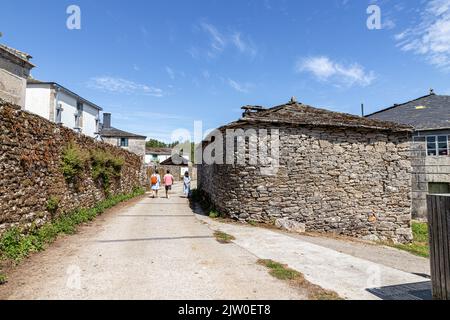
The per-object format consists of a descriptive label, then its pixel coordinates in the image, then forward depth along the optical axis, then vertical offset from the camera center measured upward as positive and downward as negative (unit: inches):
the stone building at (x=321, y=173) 387.2 +5.2
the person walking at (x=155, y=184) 683.2 -19.3
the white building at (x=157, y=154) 2176.4 +181.4
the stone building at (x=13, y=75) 434.9 +172.5
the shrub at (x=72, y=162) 339.3 +18.9
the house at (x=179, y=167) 1631.6 +65.9
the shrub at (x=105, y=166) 450.6 +18.3
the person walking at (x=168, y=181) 691.4 -11.9
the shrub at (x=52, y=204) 292.8 -30.5
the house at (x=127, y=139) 1406.3 +193.6
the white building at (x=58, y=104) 895.7 +257.6
